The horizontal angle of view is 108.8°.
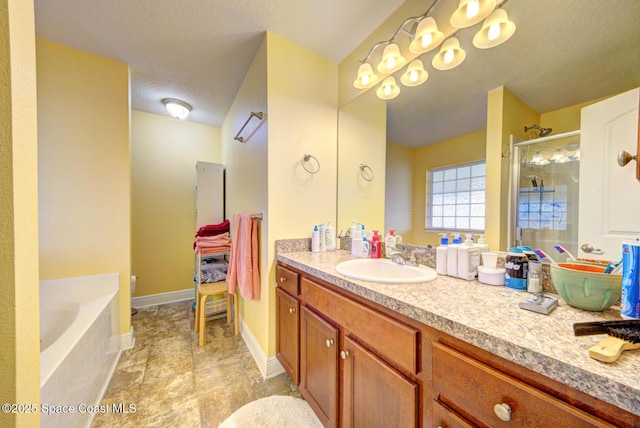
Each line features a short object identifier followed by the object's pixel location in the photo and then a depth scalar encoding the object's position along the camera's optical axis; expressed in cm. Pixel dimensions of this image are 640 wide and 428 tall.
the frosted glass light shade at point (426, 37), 120
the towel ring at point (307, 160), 176
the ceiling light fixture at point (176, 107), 255
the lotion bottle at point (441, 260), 108
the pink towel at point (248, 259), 177
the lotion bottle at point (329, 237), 178
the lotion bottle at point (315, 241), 171
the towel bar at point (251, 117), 170
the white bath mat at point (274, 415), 125
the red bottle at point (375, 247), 147
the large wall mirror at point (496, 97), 79
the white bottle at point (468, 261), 99
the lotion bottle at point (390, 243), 143
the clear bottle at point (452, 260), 103
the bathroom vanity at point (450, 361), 43
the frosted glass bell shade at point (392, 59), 141
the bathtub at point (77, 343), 96
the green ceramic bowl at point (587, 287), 66
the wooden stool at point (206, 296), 205
